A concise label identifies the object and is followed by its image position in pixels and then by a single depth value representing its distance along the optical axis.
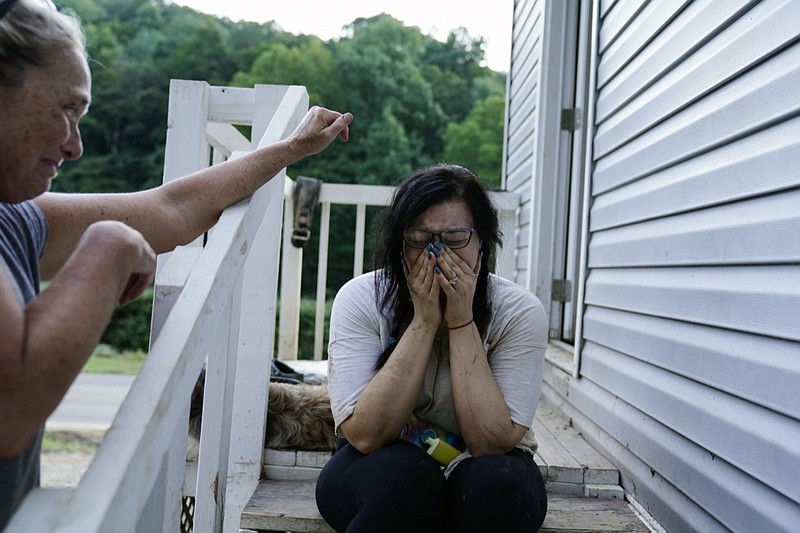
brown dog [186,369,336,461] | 2.32
